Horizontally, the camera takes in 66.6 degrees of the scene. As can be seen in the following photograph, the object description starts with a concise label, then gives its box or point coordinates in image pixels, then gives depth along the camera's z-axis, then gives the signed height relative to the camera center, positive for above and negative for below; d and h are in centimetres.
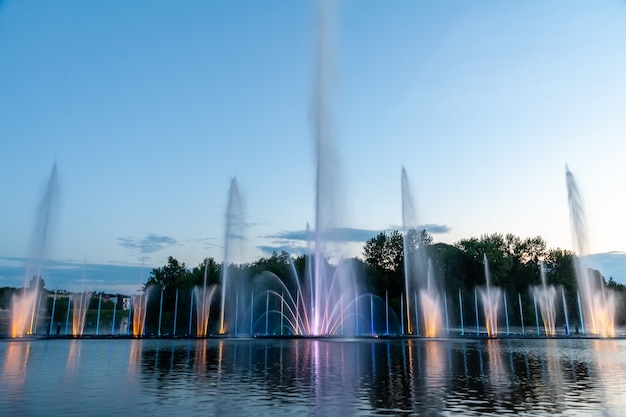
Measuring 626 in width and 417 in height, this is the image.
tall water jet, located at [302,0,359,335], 3766 +592
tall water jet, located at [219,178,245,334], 4412 +971
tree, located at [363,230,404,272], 8494 +1299
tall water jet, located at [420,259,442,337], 5190 +139
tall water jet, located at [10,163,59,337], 3878 +156
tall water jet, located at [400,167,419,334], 4738 +1150
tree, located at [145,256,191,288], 8869 +946
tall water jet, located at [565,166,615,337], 5038 +544
